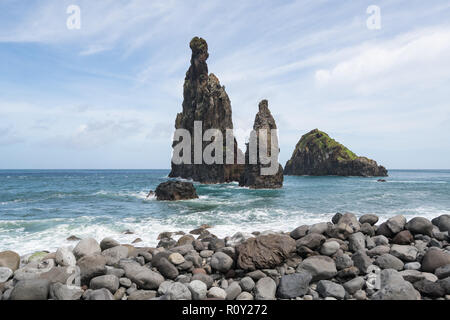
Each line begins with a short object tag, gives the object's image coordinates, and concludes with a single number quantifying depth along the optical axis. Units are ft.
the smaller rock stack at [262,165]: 169.78
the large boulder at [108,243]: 31.58
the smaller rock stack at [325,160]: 391.45
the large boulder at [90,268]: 21.93
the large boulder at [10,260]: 26.04
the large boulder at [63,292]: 19.19
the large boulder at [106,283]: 20.51
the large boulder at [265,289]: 19.49
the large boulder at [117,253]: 27.84
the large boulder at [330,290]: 19.19
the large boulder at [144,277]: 21.17
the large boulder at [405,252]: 25.12
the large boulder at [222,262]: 23.62
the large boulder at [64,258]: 25.16
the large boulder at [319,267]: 21.97
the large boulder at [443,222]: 34.67
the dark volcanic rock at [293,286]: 19.65
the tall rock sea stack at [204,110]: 235.81
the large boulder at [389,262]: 23.79
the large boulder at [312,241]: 26.62
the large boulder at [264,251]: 23.30
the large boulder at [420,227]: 31.76
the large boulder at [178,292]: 18.83
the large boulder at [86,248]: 28.58
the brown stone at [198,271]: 23.61
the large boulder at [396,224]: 31.53
